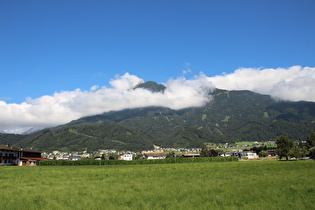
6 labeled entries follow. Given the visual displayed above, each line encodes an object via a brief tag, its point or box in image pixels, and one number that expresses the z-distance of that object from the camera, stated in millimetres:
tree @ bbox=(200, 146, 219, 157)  158475
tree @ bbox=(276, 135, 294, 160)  76562
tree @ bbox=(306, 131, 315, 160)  86438
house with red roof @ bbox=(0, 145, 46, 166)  96062
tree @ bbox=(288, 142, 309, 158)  75638
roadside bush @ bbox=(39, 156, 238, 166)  92500
